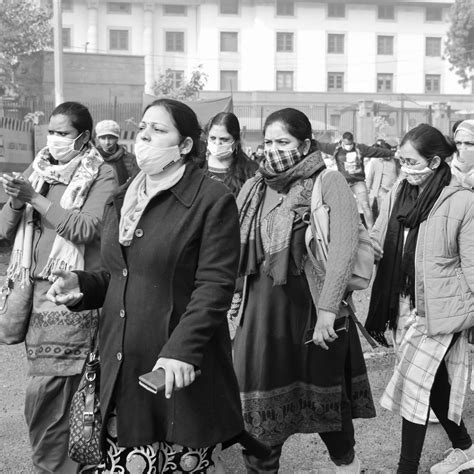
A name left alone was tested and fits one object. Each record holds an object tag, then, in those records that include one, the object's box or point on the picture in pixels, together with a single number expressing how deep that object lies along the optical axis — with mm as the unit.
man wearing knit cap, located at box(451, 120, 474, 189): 5734
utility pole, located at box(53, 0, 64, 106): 18062
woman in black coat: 2824
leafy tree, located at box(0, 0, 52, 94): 38656
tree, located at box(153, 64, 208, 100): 42562
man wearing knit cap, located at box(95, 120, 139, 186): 7828
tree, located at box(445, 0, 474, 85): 54562
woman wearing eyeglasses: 4109
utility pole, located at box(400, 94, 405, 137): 34962
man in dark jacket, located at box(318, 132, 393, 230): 13453
